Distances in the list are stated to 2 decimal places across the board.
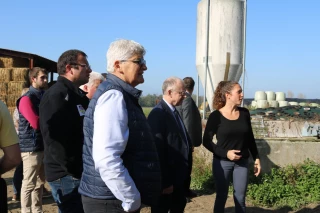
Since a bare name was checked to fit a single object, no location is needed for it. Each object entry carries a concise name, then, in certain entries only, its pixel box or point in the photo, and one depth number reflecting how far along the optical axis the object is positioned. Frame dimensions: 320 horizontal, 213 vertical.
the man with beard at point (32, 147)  4.76
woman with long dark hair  4.52
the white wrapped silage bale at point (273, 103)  21.69
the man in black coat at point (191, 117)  5.96
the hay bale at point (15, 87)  13.84
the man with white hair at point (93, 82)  4.13
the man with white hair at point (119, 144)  2.23
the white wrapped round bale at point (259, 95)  23.45
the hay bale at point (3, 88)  13.73
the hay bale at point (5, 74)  13.78
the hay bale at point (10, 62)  14.36
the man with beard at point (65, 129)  3.24
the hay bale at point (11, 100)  13.84
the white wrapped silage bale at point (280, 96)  24.98
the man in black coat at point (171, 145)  3.88
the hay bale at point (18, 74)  13.88
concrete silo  10.62
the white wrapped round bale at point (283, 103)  23.47
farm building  13.80
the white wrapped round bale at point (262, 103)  20.61
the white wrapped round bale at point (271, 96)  24.32
